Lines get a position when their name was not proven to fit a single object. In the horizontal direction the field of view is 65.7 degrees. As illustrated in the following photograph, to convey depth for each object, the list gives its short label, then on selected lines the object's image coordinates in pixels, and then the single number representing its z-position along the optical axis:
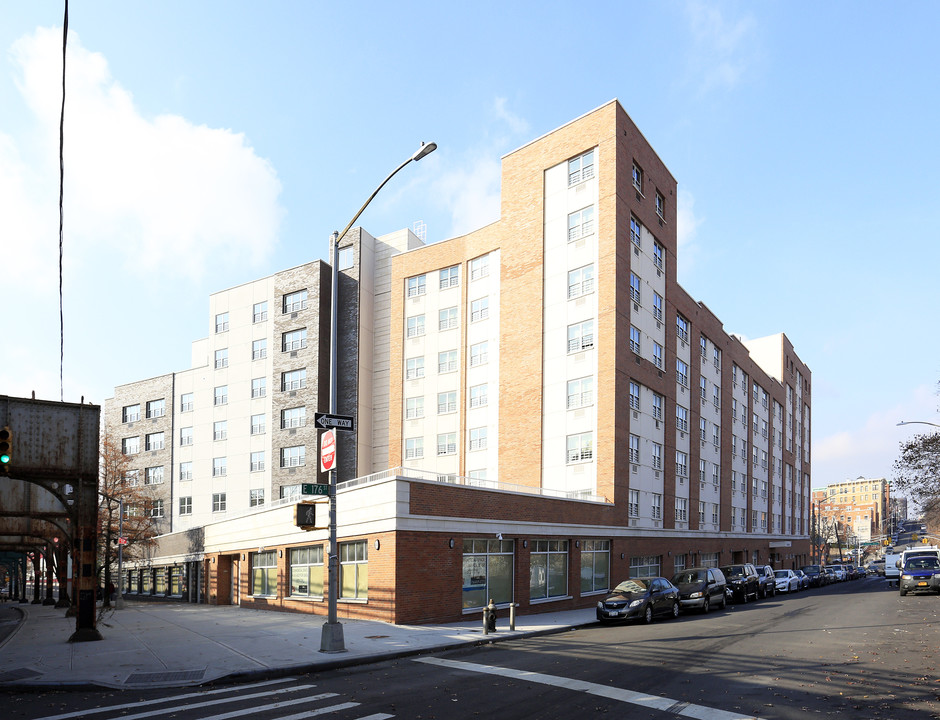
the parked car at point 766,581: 39.00
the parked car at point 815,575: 57.90
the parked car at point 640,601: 23.58
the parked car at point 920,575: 35.98
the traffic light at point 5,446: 14.65
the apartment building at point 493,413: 25.69
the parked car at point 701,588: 27.42
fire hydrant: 20.06
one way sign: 16.69
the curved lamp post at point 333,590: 16.28
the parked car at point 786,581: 45.92
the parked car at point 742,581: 34.25
